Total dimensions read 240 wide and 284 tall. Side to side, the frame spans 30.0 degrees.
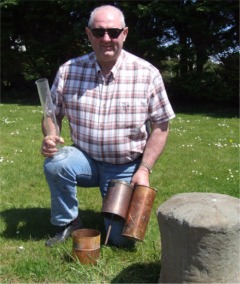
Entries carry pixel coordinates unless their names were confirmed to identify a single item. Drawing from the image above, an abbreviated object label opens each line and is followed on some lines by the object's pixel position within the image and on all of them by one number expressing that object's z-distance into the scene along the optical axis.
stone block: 2.50
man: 3.41
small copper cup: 3.08
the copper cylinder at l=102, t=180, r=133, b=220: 3.15
